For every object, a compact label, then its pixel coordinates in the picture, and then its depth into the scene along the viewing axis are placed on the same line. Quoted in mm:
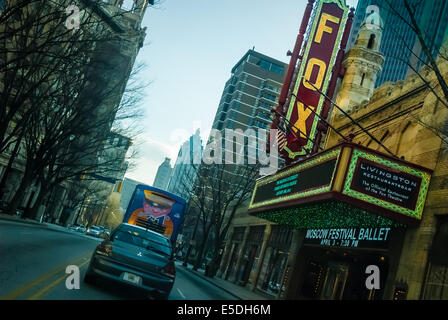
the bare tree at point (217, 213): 35031
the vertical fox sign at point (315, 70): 20219
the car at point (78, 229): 58750
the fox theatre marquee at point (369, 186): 12766
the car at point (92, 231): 53719
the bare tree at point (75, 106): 19953
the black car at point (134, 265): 9289
